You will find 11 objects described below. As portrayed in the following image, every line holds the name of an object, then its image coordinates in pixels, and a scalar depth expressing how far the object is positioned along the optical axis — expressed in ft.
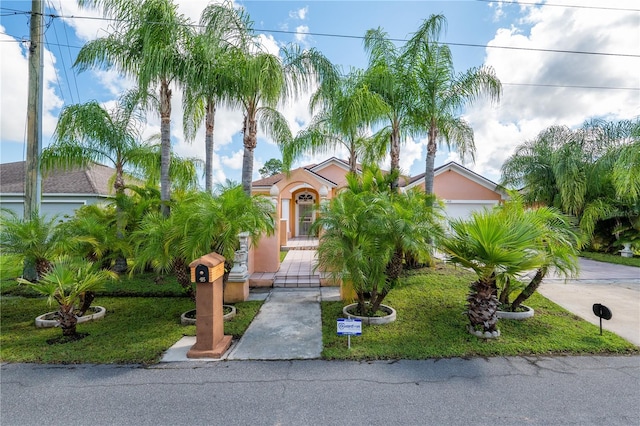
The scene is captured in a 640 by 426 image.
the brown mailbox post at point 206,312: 15.75
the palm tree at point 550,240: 17.78
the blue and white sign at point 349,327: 15.71
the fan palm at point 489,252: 16.12
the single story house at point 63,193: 52.31
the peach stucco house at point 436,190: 57.31
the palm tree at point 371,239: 18.30
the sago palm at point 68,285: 16.72
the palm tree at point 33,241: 20.48
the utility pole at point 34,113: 28.63
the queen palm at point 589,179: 42.45
